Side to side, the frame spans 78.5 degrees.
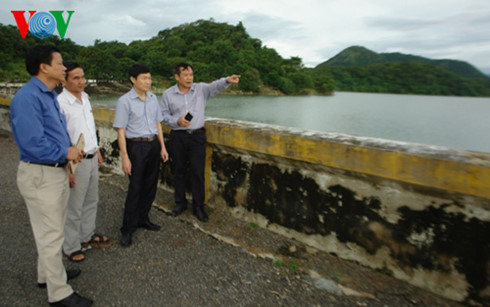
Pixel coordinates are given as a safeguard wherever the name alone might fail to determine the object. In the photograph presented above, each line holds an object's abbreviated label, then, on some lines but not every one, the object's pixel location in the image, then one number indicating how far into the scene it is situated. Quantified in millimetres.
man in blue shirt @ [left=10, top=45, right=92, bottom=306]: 1717
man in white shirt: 2371
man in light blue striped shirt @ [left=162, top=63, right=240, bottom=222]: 3090
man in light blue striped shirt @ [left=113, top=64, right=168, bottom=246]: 2695
